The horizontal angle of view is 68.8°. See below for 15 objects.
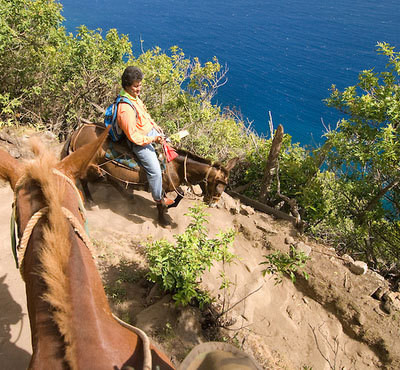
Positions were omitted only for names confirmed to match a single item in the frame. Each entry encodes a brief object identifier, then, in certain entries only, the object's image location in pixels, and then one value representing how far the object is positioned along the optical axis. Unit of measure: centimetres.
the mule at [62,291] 133
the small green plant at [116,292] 387
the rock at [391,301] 479
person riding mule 463
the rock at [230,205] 686
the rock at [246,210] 689
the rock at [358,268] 529
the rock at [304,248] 556
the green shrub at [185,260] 361
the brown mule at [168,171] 564
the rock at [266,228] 628
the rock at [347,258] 557
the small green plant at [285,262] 396
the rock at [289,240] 602
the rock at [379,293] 501
